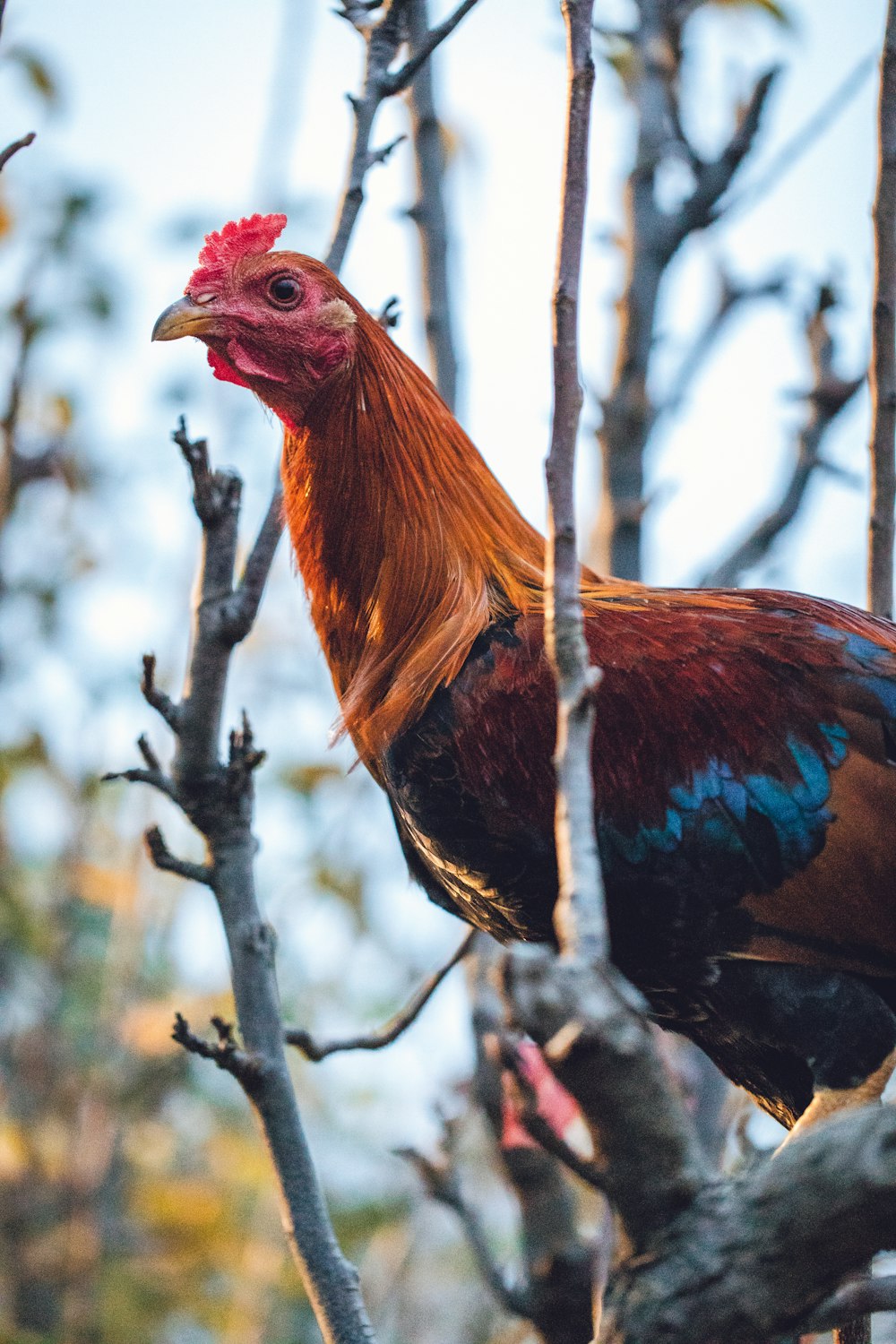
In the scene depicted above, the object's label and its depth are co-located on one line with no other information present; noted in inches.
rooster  202.5
